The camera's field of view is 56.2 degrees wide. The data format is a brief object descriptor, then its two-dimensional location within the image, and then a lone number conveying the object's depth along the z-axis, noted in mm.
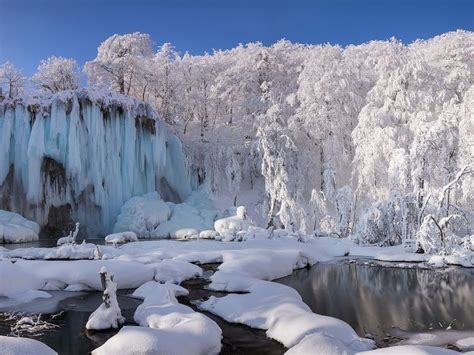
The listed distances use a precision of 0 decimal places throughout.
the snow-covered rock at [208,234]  22141
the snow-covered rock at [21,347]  4910
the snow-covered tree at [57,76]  30891
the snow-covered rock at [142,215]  23297
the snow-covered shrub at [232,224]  22545
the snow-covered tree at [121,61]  31094
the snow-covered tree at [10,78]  31359
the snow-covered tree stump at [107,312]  7547
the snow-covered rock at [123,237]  20234
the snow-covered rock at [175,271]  11727
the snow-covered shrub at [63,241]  18547
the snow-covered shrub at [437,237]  16328
